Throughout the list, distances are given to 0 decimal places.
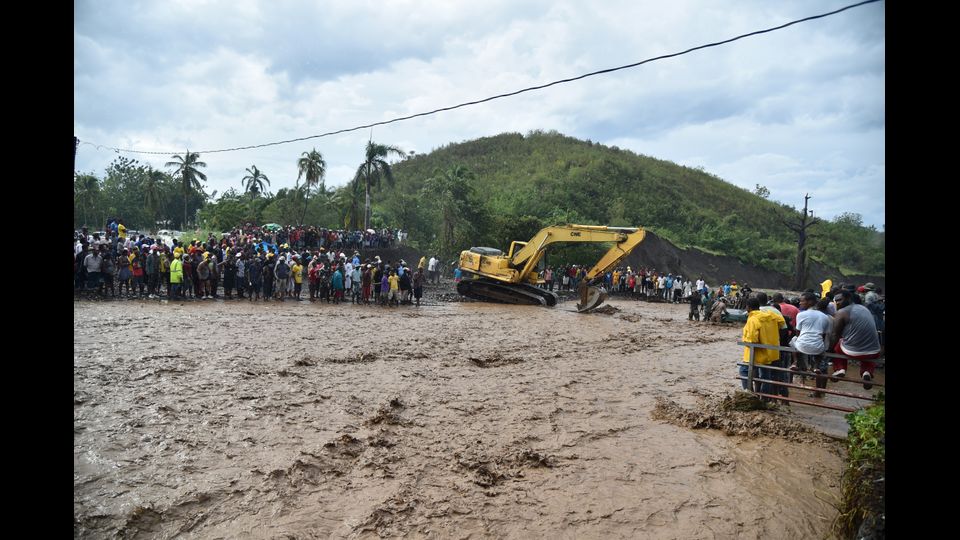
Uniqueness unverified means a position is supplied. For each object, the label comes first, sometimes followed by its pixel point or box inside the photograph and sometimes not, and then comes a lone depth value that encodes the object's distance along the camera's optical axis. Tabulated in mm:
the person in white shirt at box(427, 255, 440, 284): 27750
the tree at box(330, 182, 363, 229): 38312
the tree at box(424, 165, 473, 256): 33250
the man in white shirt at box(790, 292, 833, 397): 7363
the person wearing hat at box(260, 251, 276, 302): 18969
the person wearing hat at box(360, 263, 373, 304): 20109
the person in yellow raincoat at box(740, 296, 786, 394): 7711
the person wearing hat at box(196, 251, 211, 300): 17969
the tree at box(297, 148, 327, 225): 36656
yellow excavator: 19984
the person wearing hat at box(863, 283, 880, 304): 10028
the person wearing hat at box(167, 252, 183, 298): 17500
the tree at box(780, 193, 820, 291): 36250
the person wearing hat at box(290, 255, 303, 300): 19781
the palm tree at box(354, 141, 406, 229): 33969
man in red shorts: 7551
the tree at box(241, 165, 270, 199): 45094
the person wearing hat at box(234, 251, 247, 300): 19000
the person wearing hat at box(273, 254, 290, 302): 19328
